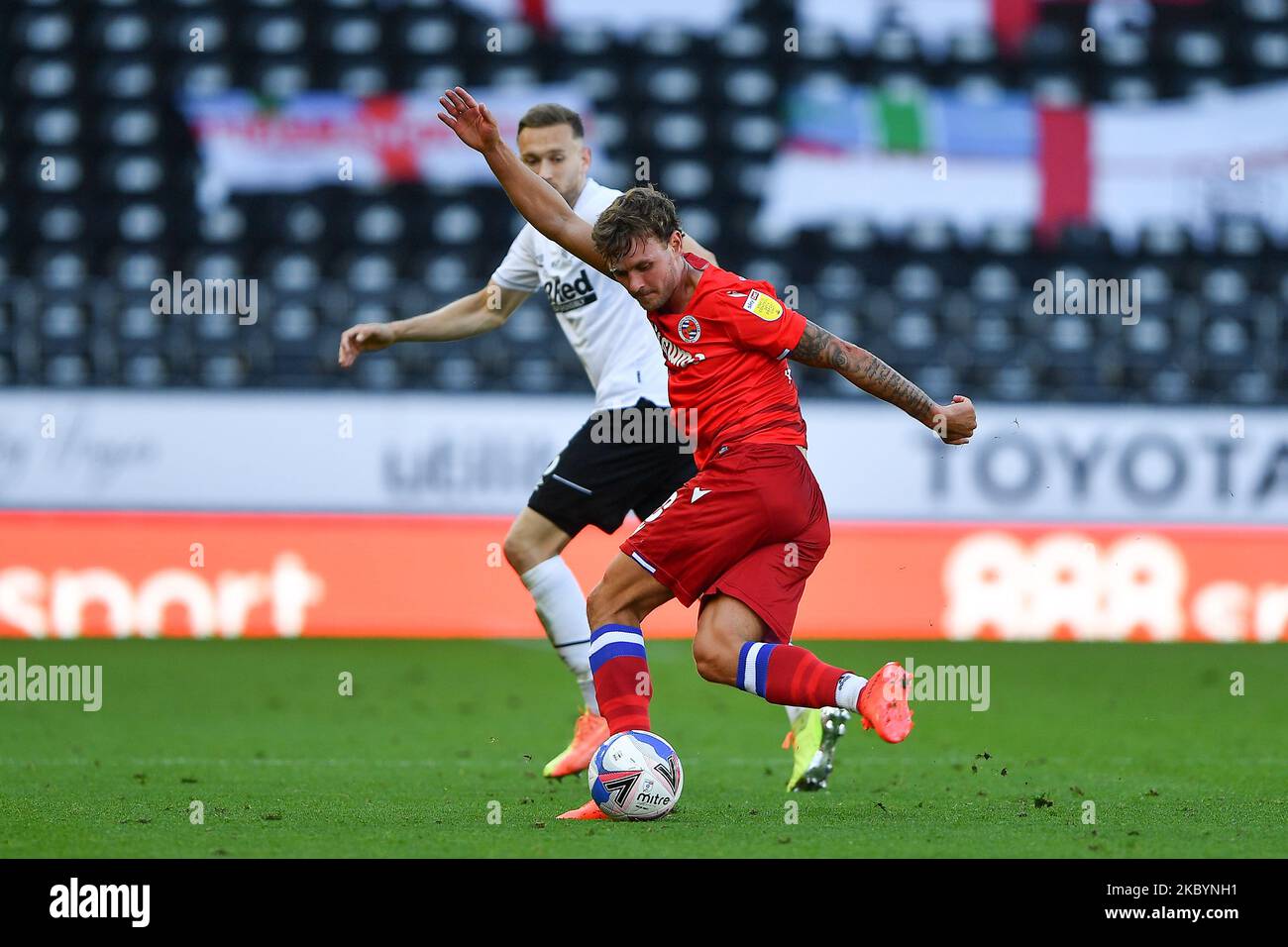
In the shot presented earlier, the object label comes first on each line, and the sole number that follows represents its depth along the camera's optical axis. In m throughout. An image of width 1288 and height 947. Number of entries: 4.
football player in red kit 9.47
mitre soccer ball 9.57
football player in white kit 11.95
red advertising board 22.81
